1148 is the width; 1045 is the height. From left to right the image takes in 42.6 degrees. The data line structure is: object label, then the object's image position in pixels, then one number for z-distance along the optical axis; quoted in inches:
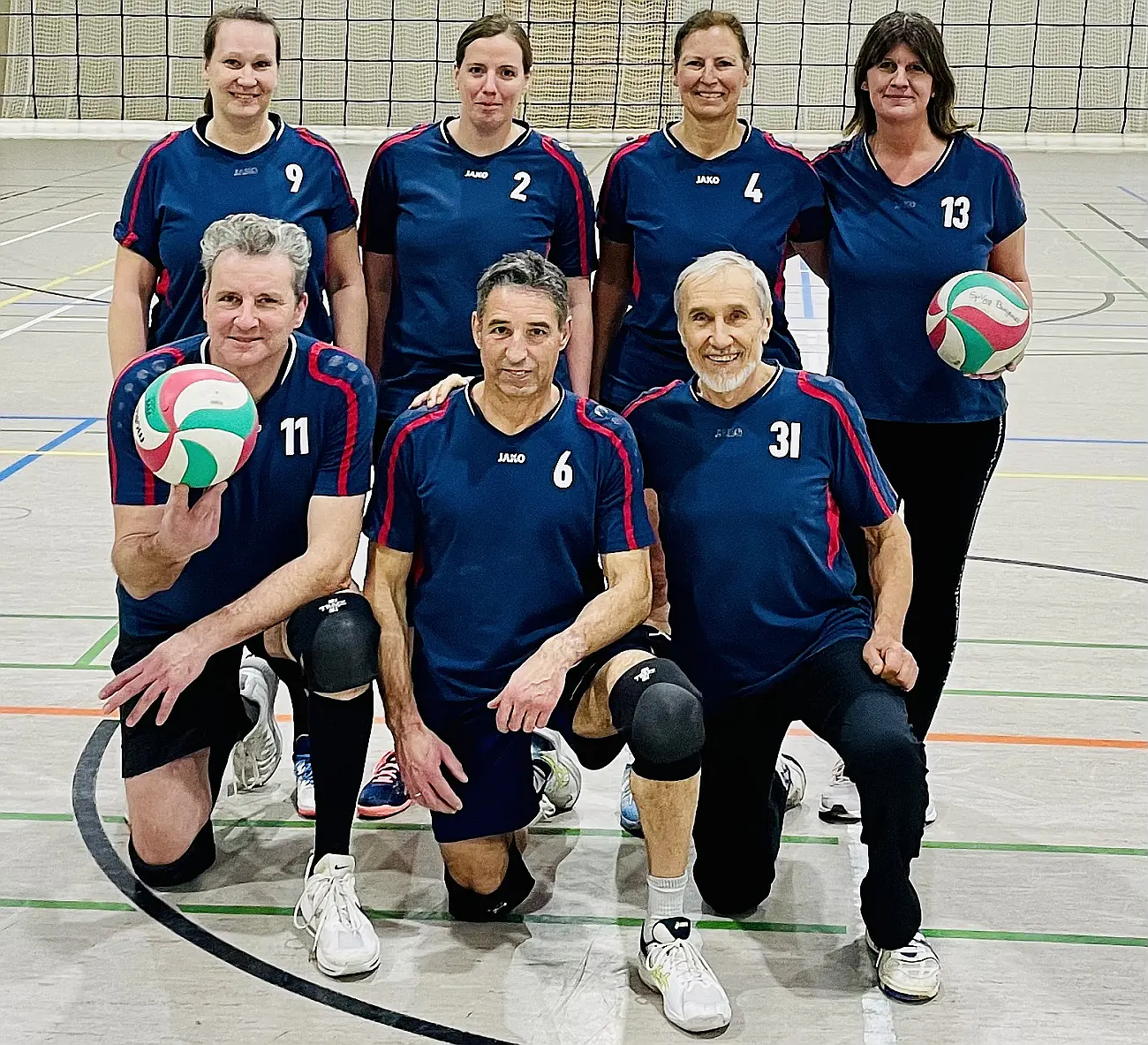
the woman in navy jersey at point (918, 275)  121.7
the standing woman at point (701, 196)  124.3
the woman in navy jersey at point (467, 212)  125.6
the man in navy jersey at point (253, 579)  105.0
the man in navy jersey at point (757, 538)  106.3
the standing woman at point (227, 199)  124.7
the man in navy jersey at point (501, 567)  105.7
